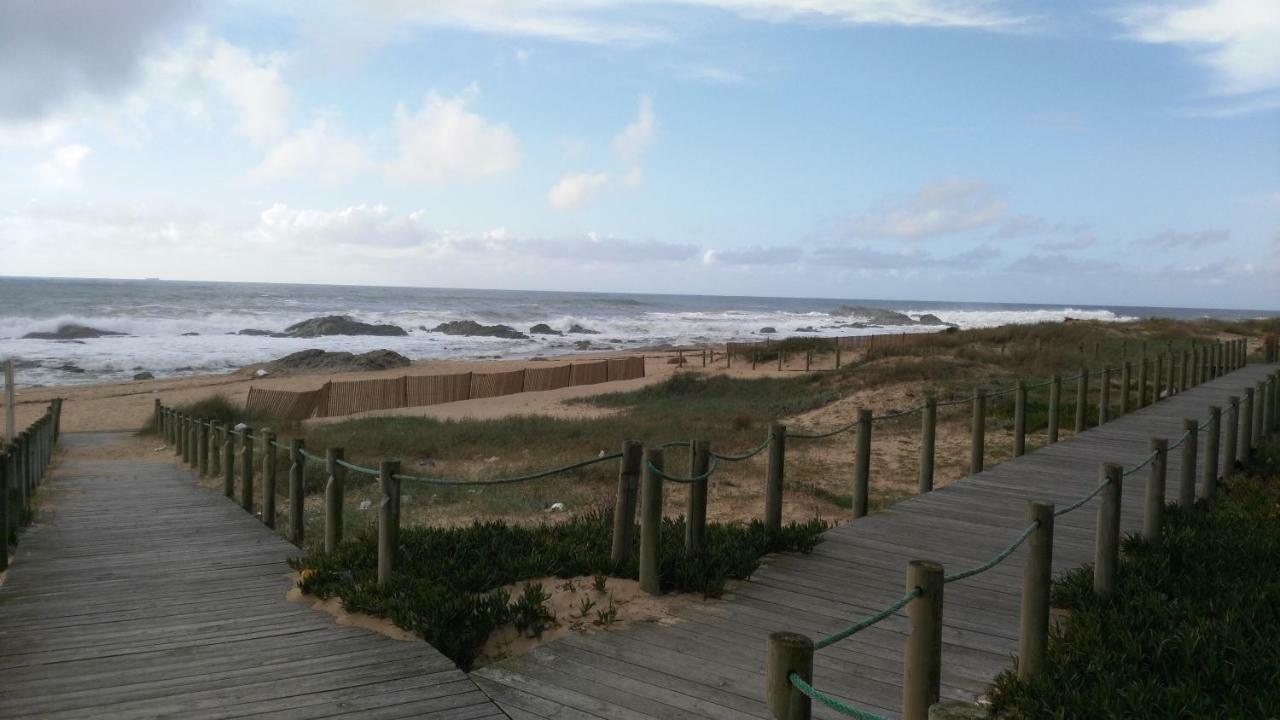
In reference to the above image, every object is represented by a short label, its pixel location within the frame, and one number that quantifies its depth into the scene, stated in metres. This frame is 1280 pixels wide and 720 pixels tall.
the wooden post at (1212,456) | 8.72
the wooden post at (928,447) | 9.56
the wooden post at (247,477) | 9.88
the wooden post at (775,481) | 7.07
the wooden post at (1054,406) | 12.84
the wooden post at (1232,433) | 9.88
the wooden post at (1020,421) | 11.65
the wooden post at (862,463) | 8.24
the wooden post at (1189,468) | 7.46
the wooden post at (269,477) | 8.66
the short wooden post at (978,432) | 10.55
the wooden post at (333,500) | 7.00
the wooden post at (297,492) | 8.08
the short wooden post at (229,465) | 10.58
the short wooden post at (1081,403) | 13.70
